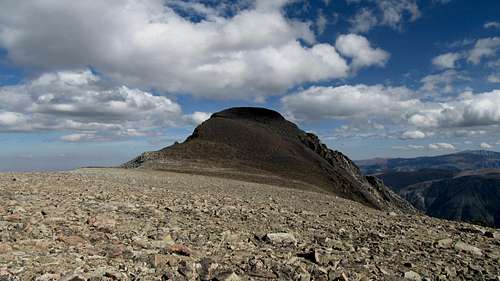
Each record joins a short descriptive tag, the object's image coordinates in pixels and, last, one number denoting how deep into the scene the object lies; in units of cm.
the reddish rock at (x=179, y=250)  835
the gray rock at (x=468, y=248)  1051
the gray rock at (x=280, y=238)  1035
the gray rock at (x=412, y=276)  844
